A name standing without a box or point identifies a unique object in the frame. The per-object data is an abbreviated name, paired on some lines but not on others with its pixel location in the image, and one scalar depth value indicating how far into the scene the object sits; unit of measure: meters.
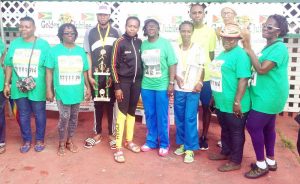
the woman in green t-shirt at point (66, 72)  4.41
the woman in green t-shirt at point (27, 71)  4.47
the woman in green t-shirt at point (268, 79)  3.74
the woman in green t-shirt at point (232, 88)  3.85
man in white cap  4.69
